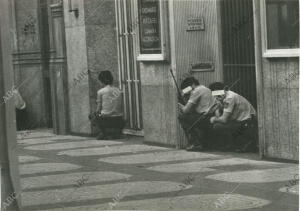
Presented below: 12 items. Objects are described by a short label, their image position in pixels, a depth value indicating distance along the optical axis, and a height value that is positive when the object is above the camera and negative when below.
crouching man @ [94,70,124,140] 15.35 -1.09
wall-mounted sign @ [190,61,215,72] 13.03 -0.28
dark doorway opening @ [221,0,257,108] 12.56 +0.04
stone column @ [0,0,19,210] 6.79 -0.60
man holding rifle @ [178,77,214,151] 12.57 -1.00
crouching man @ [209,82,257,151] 12.01 -1.16
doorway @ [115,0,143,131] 15.68 -0.26
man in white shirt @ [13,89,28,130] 19.91 -1.54
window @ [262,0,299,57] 10.21 +0.26
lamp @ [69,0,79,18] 16.56 +1.02
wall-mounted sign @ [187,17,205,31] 12.89 +0.47
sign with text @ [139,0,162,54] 13.41 +0.48
